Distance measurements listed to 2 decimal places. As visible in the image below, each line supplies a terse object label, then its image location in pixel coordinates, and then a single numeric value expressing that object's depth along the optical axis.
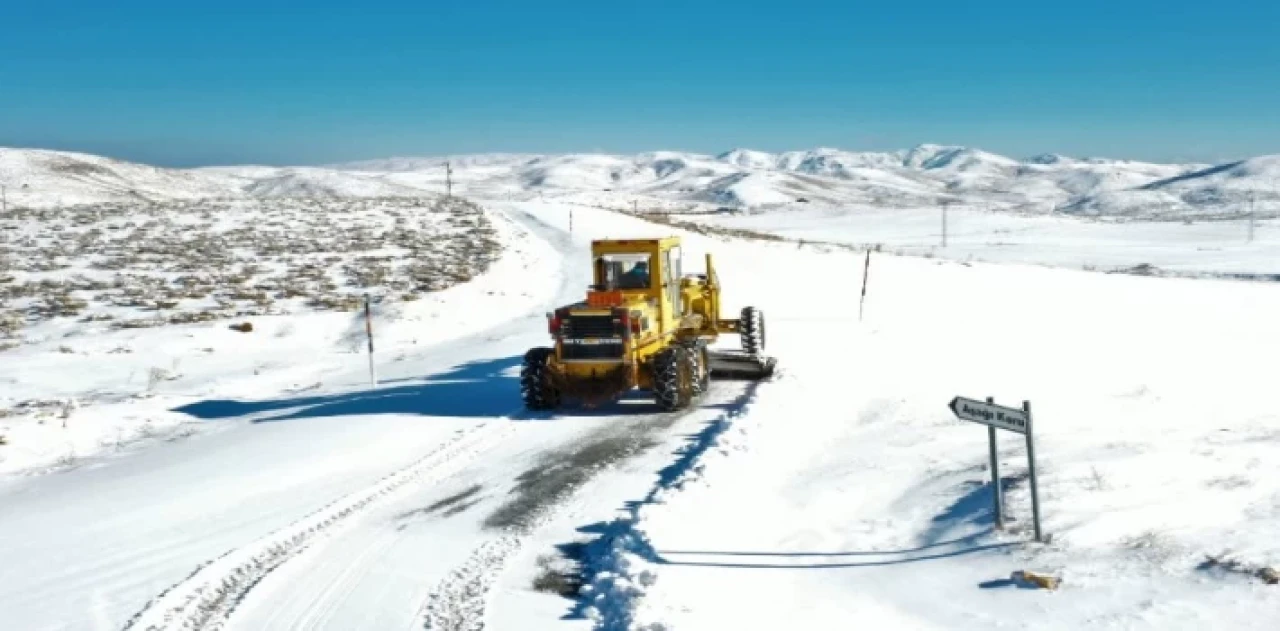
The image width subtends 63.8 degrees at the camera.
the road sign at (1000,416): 7.69
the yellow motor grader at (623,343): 14.76
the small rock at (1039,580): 6.96
